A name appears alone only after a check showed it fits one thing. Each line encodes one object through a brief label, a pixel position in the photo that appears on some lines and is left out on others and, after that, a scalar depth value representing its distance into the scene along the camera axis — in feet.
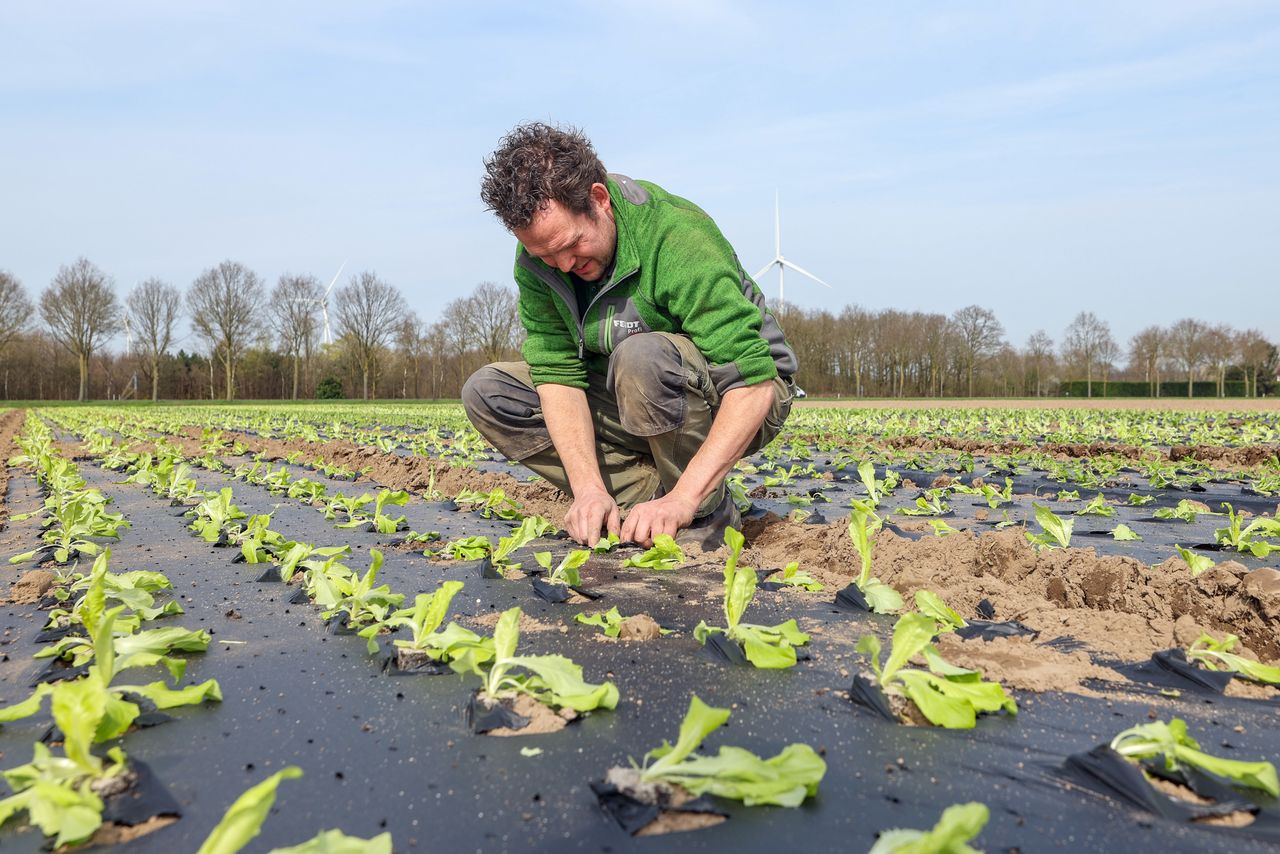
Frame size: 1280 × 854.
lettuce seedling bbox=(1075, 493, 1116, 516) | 15.02
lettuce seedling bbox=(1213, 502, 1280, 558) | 11.22
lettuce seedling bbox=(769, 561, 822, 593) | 9.12
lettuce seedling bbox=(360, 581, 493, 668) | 6.10
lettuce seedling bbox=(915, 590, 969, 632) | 7.02
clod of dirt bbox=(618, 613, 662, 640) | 7.36
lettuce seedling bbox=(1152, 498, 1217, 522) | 14.44
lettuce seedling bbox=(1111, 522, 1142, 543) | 12.53
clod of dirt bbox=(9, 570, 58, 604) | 9.12
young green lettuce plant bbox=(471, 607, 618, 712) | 5.35
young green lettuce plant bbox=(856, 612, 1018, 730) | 5.28
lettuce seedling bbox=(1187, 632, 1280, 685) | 6.02
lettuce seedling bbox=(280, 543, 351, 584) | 9.32
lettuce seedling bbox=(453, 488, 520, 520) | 14.61
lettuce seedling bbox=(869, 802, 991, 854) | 3.22
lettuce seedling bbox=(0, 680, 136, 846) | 3.92
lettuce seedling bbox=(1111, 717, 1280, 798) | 4.24
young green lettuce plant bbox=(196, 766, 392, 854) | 3.25
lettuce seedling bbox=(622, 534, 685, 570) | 9.87
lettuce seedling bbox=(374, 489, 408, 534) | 12.25
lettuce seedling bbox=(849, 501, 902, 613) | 7.96
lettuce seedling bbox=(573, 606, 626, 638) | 7.32
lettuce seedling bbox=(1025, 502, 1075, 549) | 10.41
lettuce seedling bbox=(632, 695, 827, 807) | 4.10
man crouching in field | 10.73
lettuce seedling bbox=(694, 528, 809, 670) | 6.45
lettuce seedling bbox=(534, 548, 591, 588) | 8.68
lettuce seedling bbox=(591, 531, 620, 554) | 10.91
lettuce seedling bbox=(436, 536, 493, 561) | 11.05
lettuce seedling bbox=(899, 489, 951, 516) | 15.17
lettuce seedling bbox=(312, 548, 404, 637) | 7.60
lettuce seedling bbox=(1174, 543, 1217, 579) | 8.51
